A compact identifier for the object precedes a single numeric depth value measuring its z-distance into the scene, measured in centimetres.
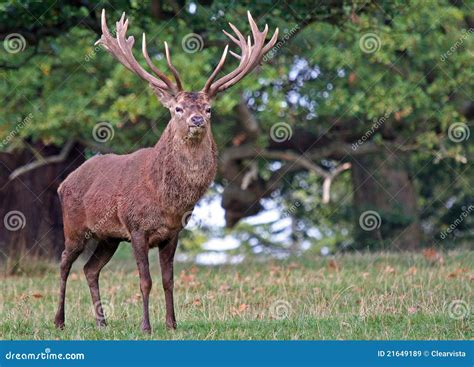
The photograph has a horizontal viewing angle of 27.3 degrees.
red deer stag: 823
